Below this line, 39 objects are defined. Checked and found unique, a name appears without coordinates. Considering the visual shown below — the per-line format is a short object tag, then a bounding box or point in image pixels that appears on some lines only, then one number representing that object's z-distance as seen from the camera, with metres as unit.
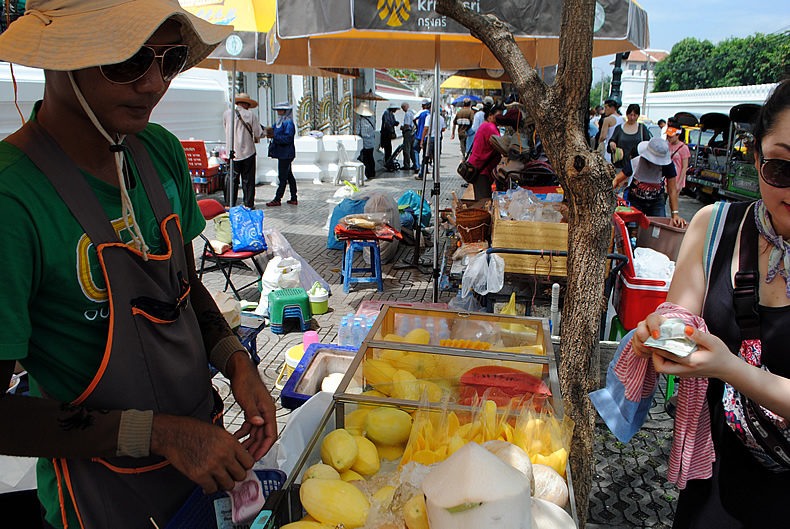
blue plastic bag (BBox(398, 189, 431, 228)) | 8.75
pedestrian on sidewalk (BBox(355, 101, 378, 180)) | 15.83
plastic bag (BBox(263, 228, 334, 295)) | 5.99
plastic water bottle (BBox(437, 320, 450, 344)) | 2.38
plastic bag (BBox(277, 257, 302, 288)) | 5.51
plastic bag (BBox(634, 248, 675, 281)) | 4.09
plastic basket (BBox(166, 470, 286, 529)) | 1.24
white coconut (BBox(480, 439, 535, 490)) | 1.27
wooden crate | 4.14
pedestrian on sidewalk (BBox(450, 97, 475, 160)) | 13.55
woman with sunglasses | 1.34
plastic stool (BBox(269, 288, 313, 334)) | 5.17
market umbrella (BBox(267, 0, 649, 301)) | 4.32
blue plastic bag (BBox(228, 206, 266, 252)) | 5.80
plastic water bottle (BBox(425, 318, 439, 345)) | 2.31
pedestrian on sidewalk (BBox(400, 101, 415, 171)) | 17.17
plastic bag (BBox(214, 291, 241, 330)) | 3.40
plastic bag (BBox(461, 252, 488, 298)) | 4.02
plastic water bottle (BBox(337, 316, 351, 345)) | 3.84
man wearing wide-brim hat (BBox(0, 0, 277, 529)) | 1.08
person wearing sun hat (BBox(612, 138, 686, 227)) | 6.44
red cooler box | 3.95
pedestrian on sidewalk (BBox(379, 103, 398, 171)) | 17.47
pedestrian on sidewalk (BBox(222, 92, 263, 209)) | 9.57
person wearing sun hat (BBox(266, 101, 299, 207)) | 10.60
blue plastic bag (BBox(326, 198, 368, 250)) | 7.50
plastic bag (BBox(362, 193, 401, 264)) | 7.36
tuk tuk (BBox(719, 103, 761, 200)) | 11.69
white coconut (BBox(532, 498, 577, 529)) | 1.15
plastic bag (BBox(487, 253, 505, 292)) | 3.99
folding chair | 5.59
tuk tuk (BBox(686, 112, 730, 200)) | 13.45
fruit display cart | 1.31
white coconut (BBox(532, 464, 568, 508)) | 1.32
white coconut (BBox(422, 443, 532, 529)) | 0.97
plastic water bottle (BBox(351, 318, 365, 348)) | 3.79
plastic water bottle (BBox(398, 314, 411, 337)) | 2.43
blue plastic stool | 6.32
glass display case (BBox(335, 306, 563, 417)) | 1.83
